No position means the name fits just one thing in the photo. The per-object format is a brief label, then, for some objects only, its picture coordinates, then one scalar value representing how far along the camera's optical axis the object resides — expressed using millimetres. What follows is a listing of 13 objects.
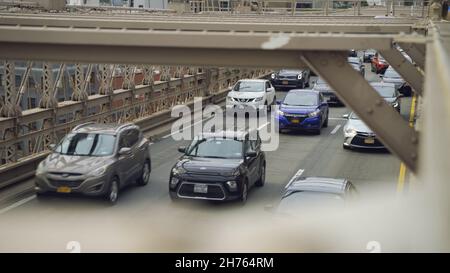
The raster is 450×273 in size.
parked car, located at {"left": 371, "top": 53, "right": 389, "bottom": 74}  46875
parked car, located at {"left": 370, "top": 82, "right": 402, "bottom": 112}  26500
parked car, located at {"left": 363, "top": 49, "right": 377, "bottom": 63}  58719
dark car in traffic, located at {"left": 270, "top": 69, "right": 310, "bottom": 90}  39312
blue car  24578
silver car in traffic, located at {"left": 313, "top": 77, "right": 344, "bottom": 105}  32531
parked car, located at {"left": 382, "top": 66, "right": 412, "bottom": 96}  35812
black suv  14375
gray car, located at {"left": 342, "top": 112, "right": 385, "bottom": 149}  21188
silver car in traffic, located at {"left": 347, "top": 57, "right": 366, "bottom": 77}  39634
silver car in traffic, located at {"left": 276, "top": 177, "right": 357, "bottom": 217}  11172
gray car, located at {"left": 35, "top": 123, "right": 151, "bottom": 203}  14141
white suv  29719
